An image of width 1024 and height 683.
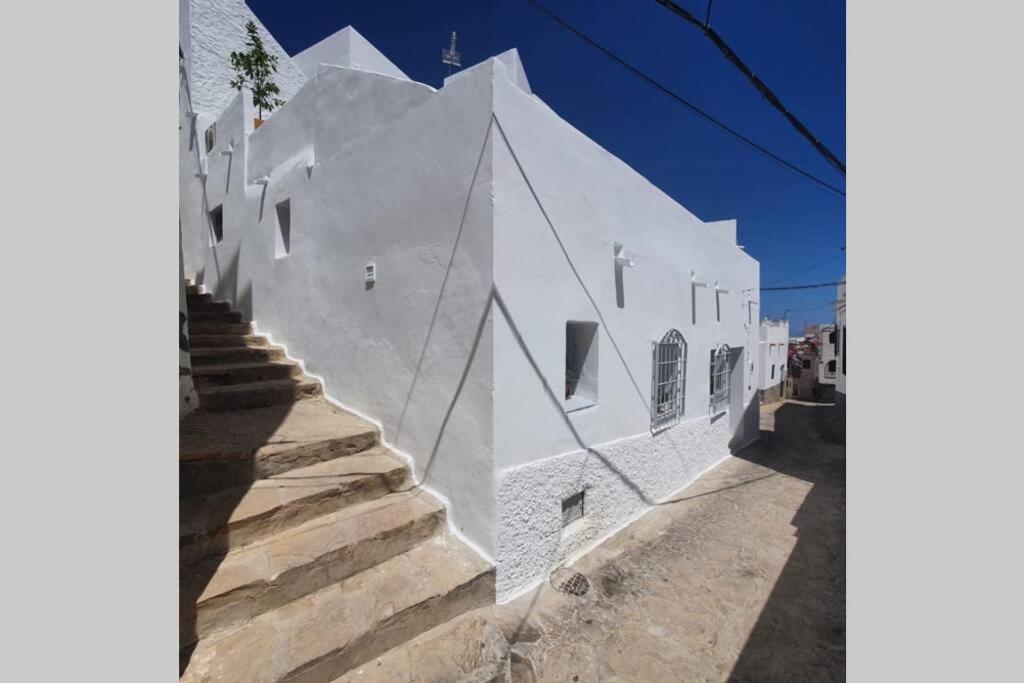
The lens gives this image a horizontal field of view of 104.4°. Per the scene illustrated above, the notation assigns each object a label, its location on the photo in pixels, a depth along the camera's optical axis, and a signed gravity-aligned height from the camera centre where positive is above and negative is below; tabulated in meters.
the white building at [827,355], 15.12 -0.87
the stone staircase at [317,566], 2.30 -1.54
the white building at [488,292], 3.09 +0.46
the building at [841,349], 11.99 -0.45
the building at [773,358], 16.72 -1.12
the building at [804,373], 17.88 -1.89
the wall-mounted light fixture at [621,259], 4.24 +0.82
